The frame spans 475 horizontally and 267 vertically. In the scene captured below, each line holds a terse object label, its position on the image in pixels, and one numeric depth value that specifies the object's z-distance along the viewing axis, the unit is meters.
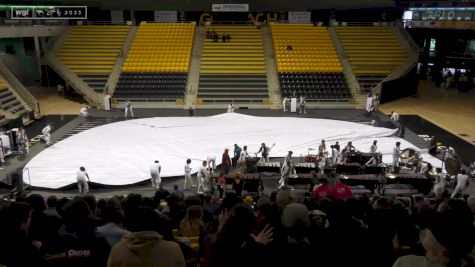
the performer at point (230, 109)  27.47
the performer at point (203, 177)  15.43
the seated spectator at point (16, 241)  4.02
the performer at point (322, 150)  17.39
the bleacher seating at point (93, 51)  33.53
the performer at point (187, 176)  15.61
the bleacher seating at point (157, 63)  31.98
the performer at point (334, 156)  17.80
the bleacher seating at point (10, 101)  25.05
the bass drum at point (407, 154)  17.75
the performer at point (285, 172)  15.88
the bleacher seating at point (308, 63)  32.16
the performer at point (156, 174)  15.62
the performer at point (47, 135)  20.11
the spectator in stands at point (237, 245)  3.71
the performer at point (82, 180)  15.02
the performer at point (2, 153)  18.44
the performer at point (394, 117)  23.86
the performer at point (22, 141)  19.14
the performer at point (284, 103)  29.42
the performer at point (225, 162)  17.05
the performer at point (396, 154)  17.33
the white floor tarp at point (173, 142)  17.00
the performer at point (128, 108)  27.14
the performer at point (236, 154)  18.27
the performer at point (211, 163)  16.67
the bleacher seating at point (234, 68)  31.89
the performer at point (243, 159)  17.08
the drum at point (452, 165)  14.95
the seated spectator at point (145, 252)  3.47
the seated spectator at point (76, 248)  4.18
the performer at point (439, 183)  14.04
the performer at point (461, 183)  14.06
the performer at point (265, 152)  17.92
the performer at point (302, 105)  28.47
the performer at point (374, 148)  17.90
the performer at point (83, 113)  26.35
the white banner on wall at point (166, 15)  40.47
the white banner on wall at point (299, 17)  40.33
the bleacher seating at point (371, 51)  33.94
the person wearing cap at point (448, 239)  2.99
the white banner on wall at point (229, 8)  36.78
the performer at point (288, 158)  16.13
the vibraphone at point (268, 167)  16.55
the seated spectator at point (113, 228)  4.81
